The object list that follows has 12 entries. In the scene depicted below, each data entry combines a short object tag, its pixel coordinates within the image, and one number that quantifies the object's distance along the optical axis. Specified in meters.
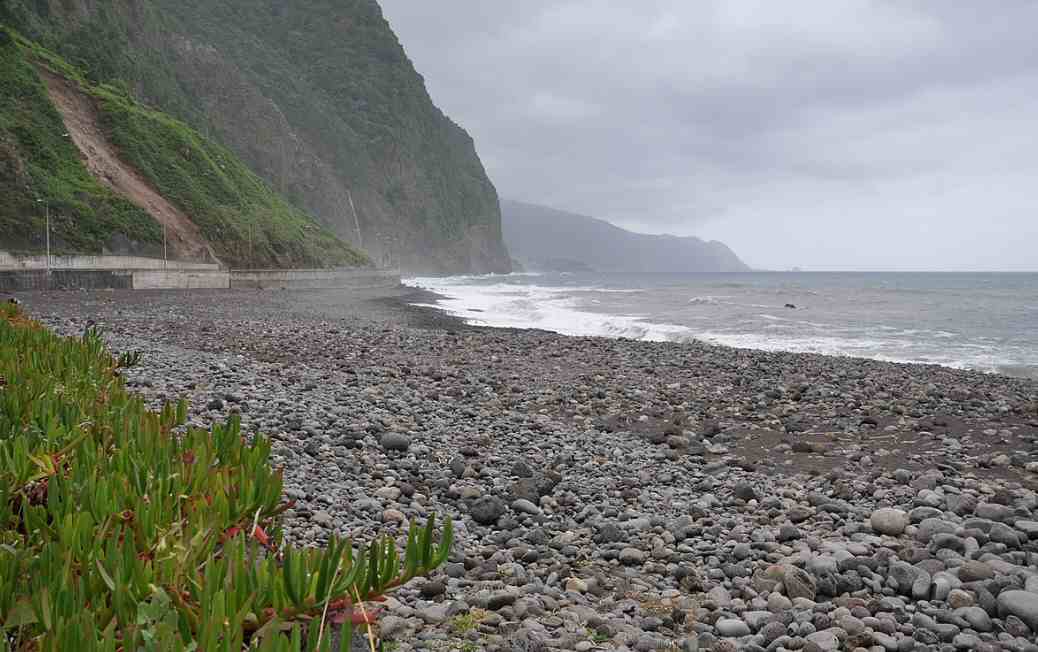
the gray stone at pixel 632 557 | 4.52
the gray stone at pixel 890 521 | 4.86
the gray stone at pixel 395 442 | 6.59
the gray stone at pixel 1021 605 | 3.50
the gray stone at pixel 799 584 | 3.89
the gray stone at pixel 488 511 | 5.15
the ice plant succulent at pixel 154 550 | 1.66
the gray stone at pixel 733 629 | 3.49
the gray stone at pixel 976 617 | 3.50
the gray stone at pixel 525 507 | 5.33
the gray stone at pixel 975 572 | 3.98
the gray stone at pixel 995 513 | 5.01
